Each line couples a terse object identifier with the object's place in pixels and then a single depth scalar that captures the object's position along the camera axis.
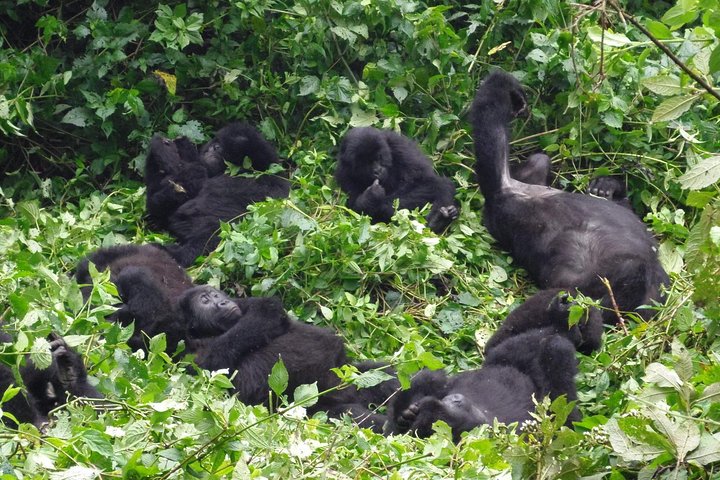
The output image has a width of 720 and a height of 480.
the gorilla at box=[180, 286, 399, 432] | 10.59
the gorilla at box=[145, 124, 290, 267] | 13.46
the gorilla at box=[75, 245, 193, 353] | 11.11
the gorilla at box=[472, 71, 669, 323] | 11.73
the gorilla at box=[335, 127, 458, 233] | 13.22
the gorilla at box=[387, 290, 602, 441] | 9.52
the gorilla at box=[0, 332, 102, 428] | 8.74
